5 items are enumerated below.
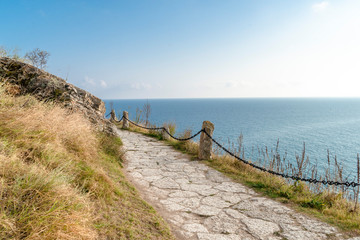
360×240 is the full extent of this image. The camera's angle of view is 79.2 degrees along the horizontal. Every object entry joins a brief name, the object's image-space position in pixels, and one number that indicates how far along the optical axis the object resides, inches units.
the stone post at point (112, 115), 602.4
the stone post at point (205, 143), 287.7
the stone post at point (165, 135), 416.4
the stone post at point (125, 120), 515.5
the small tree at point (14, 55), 277.8
